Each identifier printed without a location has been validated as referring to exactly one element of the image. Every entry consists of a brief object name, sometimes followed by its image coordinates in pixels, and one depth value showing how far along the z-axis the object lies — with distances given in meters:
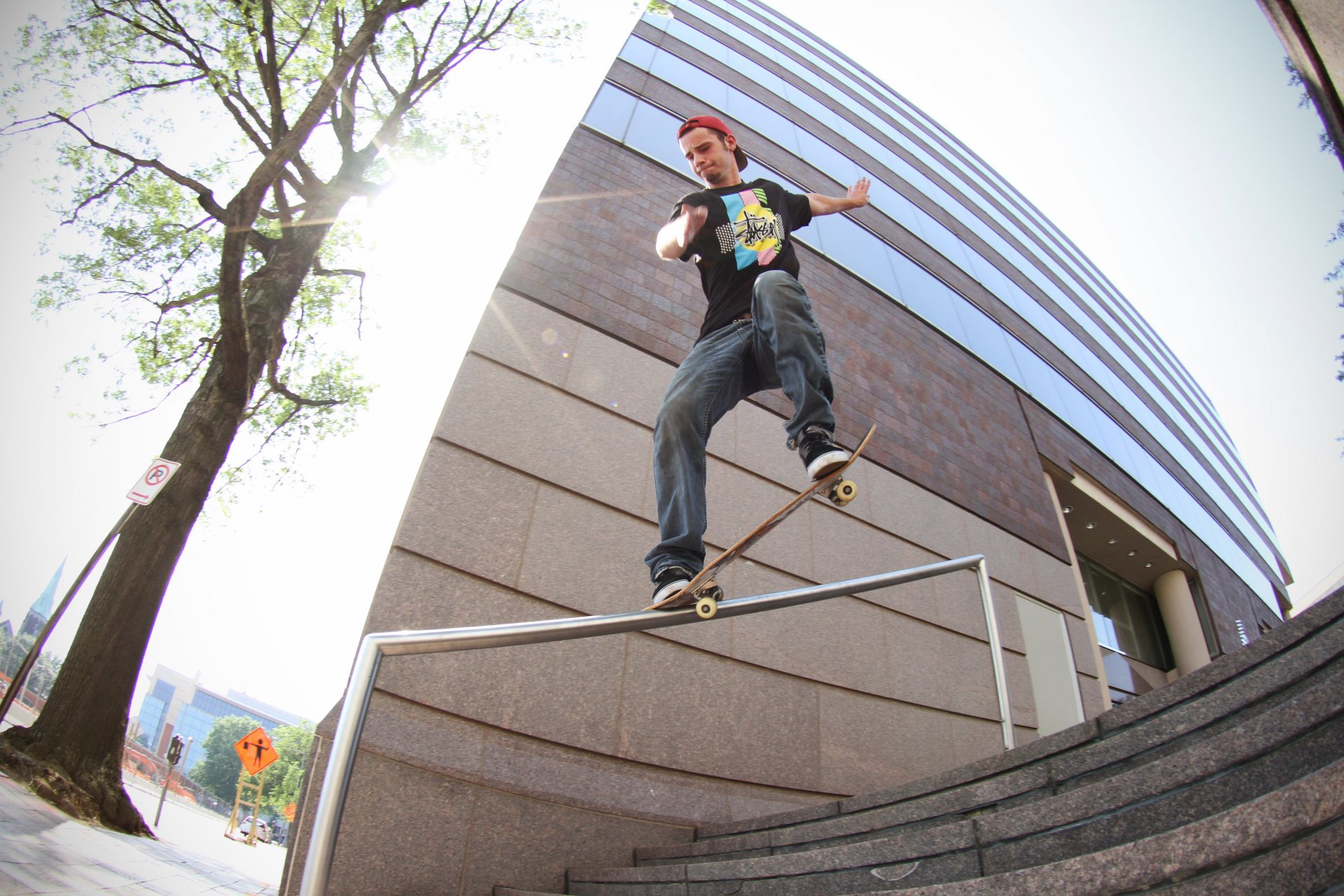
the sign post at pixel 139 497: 4.27
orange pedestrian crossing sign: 12.02
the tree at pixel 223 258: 4.10
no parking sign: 4.64
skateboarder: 2.22
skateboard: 2.03
